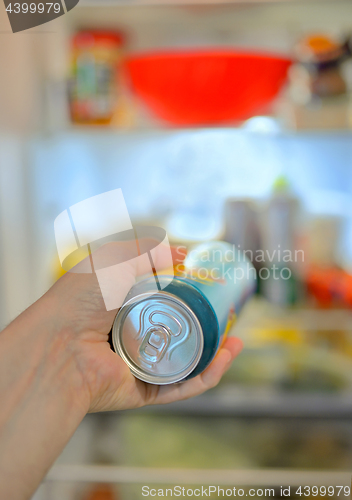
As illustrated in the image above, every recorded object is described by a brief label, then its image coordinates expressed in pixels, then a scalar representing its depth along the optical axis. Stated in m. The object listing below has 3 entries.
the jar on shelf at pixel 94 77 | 0.96
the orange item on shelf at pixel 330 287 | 0.99
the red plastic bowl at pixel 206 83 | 0.83
